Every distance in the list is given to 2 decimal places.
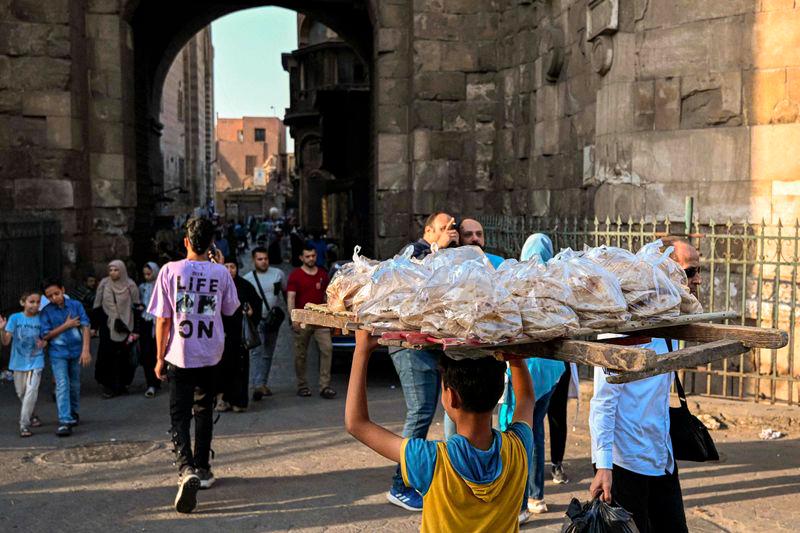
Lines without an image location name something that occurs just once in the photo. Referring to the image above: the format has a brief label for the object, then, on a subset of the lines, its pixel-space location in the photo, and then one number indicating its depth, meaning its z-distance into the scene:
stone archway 16.02
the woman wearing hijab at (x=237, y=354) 6.35
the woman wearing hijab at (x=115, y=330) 8.70
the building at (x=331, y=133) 22.30
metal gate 10.20
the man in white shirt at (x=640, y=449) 3.43
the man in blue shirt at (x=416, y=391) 5.27
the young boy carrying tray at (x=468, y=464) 2.53
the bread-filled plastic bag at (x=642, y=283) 2.69
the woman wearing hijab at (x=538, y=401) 5.04
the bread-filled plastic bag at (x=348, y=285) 2.82
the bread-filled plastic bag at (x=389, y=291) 2.54
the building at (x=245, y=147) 85.62
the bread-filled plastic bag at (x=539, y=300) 2.41
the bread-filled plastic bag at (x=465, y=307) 2.38
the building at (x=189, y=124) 35.97
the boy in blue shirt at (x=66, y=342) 7.29
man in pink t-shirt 5.56
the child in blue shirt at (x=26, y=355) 7.16
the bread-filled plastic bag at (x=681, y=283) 2.90
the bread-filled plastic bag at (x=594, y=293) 2.55
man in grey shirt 8.67
